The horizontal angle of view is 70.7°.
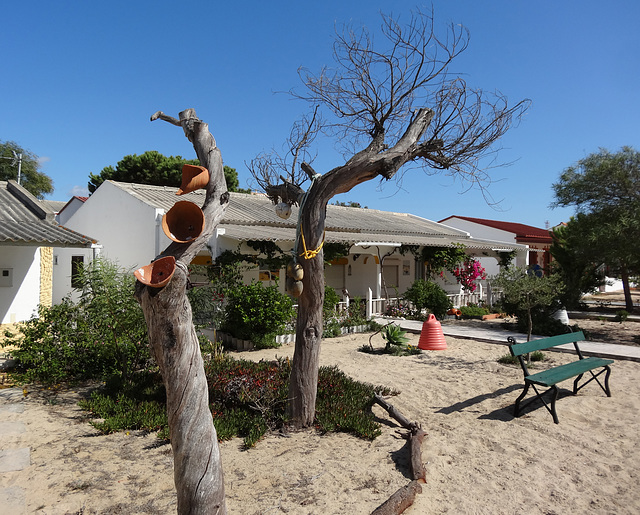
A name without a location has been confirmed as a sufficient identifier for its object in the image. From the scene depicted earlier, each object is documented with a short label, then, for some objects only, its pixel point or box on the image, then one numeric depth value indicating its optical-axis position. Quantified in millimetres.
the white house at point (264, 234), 12920
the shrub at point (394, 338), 9875
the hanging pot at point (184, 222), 2537
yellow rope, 4764
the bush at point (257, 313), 10109
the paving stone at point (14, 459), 4199
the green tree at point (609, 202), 10250
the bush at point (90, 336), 6746
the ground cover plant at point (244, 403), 5023
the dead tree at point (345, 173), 4863
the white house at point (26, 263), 8750
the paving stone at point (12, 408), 5798
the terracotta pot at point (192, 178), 2877
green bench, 5605
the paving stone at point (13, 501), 3439
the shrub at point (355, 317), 12773
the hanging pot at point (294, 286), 4578
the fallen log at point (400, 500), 3281
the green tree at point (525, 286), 9008
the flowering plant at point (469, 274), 17125
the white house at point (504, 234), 25641
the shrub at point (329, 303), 11905
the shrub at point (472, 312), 15766
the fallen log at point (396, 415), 4970
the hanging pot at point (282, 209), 5155
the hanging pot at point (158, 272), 2311
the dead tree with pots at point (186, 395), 2496
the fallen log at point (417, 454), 3999
